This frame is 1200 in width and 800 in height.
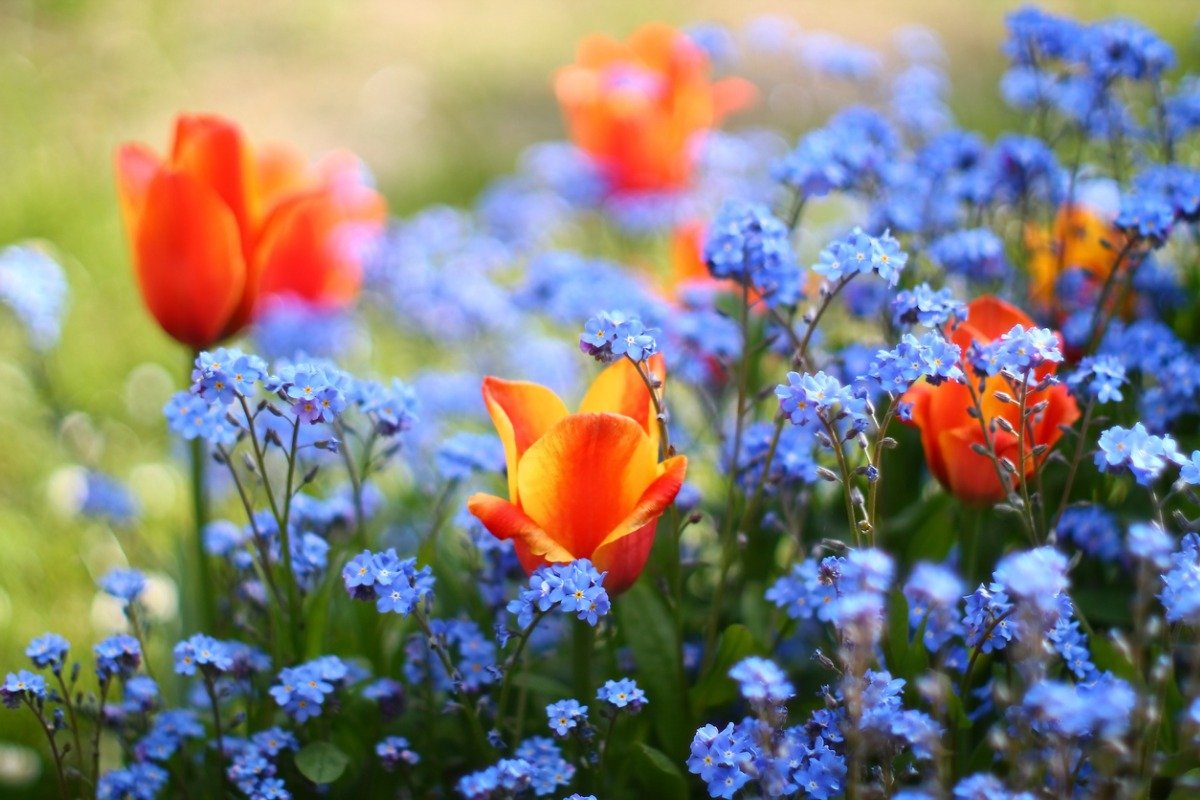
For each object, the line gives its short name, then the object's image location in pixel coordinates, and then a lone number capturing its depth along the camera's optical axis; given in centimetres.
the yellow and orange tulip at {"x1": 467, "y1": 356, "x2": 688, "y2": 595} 94
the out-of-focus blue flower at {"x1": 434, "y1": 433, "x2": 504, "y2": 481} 101
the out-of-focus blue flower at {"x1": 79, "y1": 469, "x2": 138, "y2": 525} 111
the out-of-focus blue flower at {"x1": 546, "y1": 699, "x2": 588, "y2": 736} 95
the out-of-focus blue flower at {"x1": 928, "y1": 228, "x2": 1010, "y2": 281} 102
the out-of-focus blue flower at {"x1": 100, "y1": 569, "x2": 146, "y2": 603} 100
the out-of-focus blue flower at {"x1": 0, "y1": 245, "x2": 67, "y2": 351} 110
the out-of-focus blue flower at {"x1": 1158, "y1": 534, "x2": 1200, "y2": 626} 90
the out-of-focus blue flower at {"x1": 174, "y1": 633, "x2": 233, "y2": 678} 97
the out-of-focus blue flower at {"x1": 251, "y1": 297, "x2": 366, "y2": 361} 114
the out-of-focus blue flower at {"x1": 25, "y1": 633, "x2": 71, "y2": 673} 97
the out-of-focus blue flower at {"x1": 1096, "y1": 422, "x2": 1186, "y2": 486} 94
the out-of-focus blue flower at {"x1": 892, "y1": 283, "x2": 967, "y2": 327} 96
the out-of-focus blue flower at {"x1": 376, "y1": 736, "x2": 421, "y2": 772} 97
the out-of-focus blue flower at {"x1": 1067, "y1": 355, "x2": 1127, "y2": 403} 97
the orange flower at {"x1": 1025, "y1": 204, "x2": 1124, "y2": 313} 106
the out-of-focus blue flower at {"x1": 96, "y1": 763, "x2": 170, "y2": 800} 98
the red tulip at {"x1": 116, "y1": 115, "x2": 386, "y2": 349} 103
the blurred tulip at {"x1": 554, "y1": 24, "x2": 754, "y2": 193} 119
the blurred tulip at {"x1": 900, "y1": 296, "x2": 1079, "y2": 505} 98
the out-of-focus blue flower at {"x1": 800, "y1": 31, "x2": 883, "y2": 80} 112
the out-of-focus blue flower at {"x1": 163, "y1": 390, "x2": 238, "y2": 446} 97
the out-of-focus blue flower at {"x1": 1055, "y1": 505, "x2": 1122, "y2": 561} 100
